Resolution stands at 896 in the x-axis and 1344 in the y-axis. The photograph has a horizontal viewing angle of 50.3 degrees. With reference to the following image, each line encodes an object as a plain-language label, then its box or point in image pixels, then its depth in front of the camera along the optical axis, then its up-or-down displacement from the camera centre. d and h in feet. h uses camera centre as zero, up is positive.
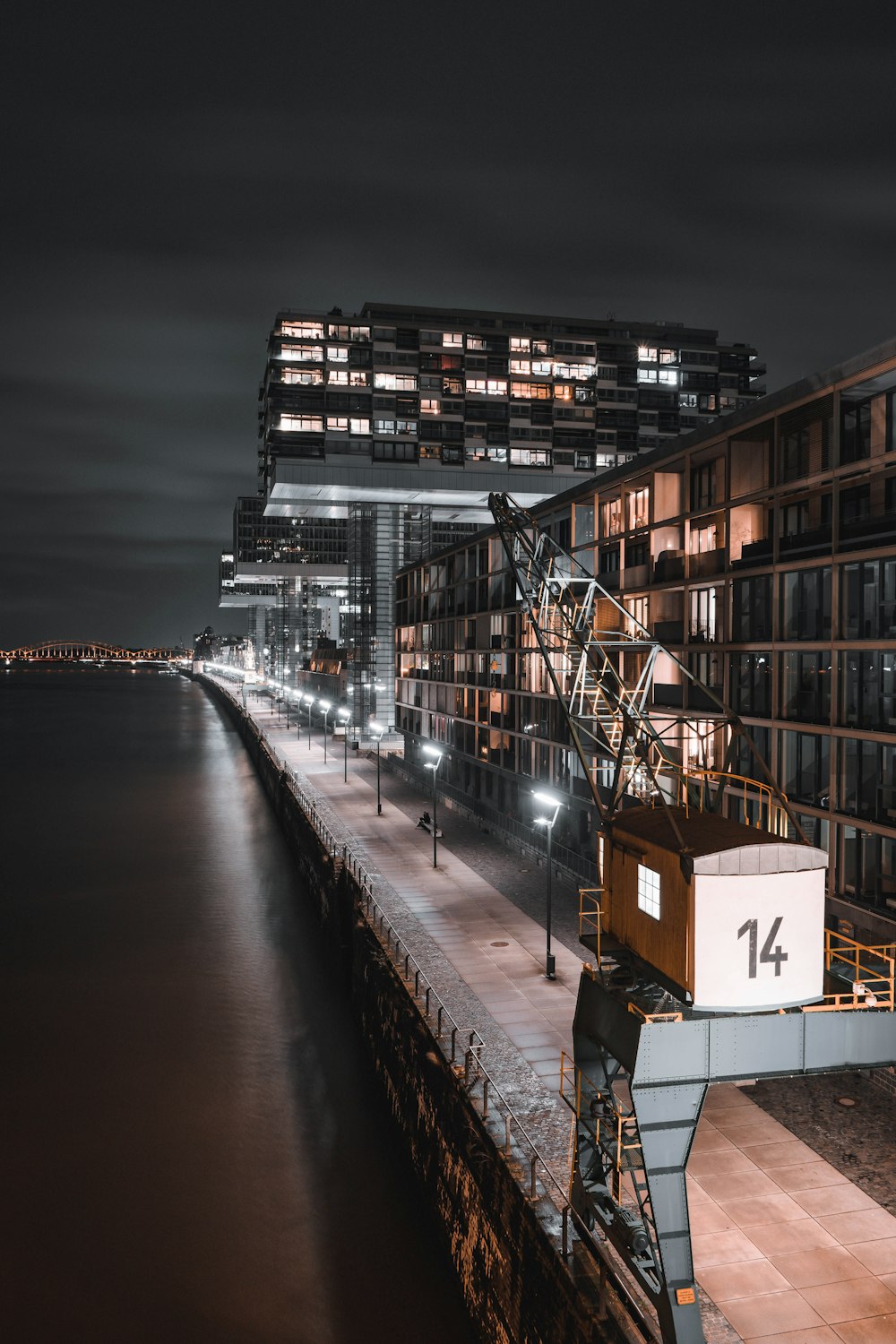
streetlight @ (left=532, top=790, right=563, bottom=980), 75.10 -14.75
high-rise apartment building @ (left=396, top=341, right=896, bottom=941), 66.95 +5.67
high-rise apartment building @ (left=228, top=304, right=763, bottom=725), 238.48 +59.33
